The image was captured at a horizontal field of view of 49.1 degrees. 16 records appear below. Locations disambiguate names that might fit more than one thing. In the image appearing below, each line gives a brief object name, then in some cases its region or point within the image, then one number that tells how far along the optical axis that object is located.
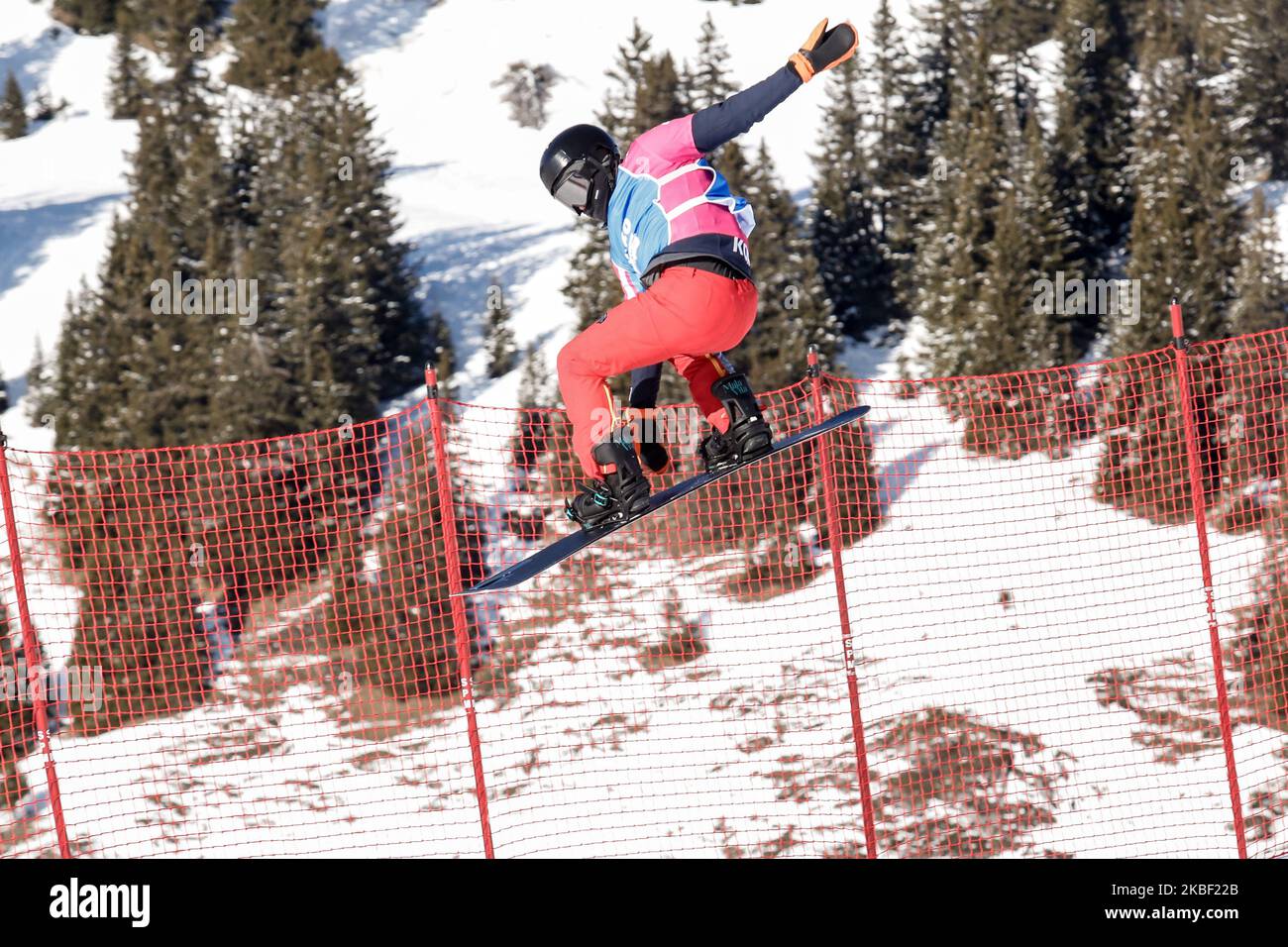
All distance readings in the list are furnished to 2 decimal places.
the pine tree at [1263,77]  32.66
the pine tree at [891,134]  30.60
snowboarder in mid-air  5.24
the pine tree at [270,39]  40.41
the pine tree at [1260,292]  18.33
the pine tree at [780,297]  22.67
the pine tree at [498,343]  29.42
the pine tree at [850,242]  29.44
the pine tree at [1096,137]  28.06
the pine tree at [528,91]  48.78
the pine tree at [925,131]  28.95
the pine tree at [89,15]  53.31
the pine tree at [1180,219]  22.95
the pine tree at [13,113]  46.81
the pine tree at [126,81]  46.03
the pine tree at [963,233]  23.62
